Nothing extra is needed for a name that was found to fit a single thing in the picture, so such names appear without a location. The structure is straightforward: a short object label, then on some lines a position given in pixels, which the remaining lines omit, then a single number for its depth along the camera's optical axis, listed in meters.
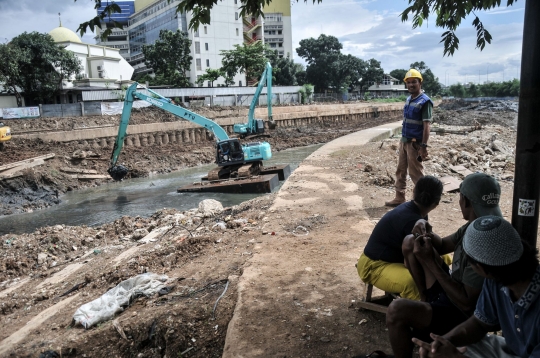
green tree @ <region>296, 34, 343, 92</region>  54.16
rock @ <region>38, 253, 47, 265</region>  7.85
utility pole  2.11
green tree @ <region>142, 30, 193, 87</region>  41.72
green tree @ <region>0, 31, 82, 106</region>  27.20
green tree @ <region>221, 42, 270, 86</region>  42.28
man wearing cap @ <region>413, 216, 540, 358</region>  1.75
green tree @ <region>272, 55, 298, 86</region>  52.06
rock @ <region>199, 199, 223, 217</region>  9.23
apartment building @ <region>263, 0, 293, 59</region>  70.38
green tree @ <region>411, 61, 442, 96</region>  72.56
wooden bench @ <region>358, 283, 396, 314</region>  3.17
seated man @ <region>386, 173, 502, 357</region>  2.29
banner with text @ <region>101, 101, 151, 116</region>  25.95
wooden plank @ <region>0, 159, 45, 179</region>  15.10
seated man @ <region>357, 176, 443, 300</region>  2.88
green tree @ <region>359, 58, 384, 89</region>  63.19
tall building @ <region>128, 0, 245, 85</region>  50.06
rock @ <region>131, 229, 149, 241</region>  8.63
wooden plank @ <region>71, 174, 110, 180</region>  17.88
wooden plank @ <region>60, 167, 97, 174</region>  17.85
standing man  5.74
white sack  4.08
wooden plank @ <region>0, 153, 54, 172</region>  15.57
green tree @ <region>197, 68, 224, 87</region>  42.44
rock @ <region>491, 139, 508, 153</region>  14.03
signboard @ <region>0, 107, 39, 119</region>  22.83
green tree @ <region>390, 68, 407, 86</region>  83.36
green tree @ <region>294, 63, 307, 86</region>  56.03
